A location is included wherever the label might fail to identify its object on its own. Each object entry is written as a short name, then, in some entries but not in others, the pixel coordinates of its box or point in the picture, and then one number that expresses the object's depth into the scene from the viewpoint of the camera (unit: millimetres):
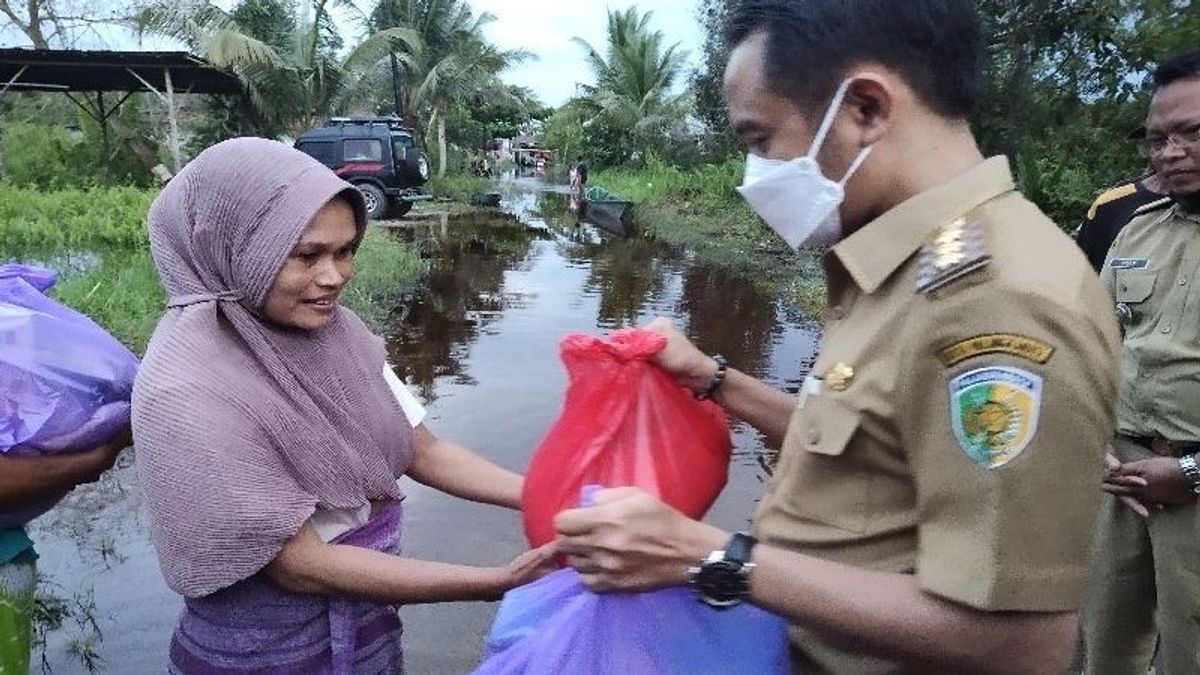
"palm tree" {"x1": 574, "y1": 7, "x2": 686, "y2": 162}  26297
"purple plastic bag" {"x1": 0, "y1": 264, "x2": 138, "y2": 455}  1529
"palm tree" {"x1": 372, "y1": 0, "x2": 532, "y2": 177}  25078
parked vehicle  17828
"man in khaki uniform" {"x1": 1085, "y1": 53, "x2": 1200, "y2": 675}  2119
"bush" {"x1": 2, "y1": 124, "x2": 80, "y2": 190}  15008
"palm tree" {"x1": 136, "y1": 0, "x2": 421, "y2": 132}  17031
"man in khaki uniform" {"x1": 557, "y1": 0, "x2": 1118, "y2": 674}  882
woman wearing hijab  1436
